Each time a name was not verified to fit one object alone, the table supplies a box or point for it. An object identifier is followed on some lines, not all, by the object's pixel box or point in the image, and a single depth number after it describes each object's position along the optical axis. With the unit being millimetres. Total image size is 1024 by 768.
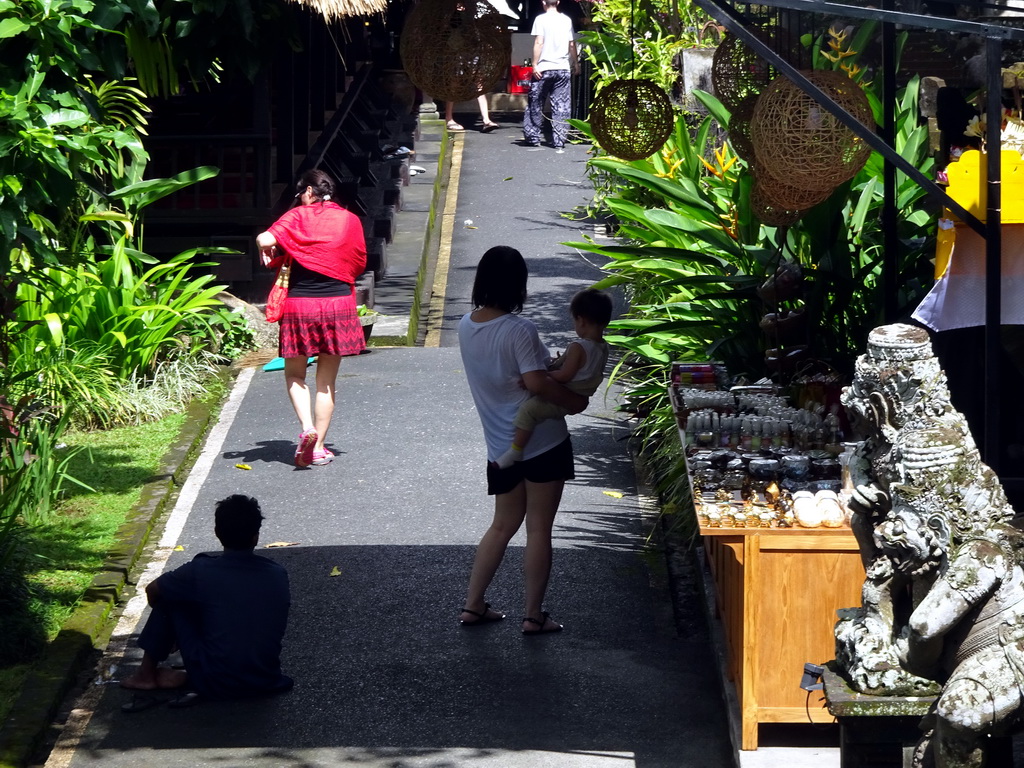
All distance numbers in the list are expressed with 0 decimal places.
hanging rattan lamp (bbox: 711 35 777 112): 14492
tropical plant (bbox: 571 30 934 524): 13877
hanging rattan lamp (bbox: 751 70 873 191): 10711
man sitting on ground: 10820
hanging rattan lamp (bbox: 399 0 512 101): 12570
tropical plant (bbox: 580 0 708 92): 26969
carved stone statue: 6590
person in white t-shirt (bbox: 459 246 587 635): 11633
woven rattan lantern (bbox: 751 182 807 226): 13602
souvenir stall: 9609
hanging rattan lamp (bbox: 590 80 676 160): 14070
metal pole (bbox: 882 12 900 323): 10945
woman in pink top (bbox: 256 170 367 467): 16547
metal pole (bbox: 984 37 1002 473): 8422
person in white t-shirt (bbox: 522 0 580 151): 37687
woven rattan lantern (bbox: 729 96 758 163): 13961
